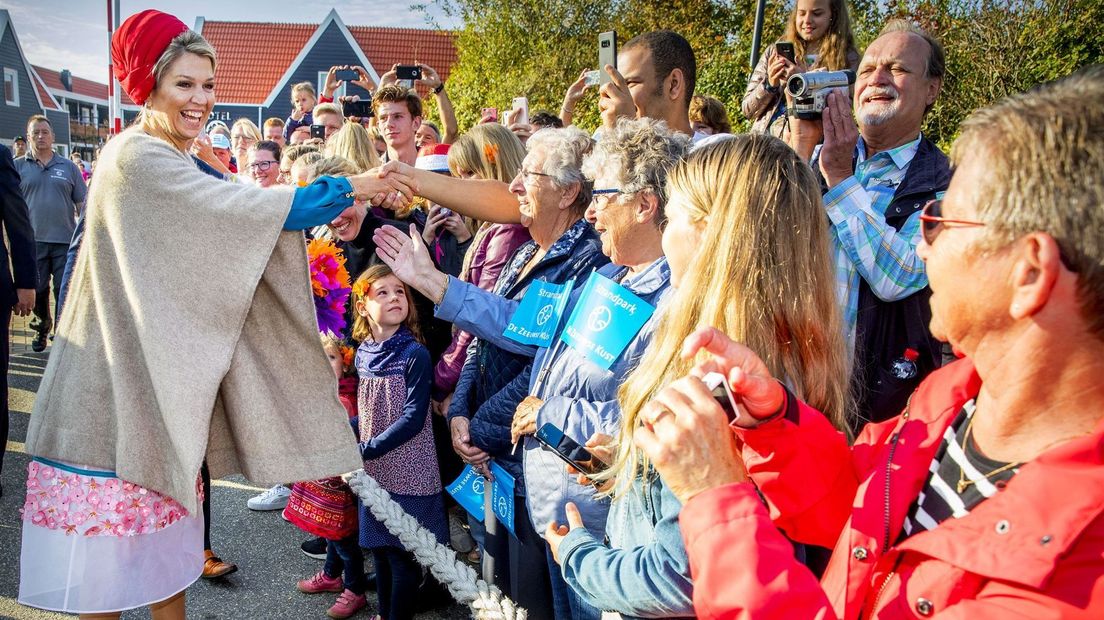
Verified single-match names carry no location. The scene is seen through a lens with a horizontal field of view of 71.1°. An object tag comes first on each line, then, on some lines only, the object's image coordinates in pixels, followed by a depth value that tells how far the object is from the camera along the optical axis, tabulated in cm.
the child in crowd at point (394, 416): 321
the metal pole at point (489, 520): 289
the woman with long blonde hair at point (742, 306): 158
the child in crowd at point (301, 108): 818
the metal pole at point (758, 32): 540
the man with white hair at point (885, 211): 230
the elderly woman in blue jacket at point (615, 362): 220
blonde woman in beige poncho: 223
